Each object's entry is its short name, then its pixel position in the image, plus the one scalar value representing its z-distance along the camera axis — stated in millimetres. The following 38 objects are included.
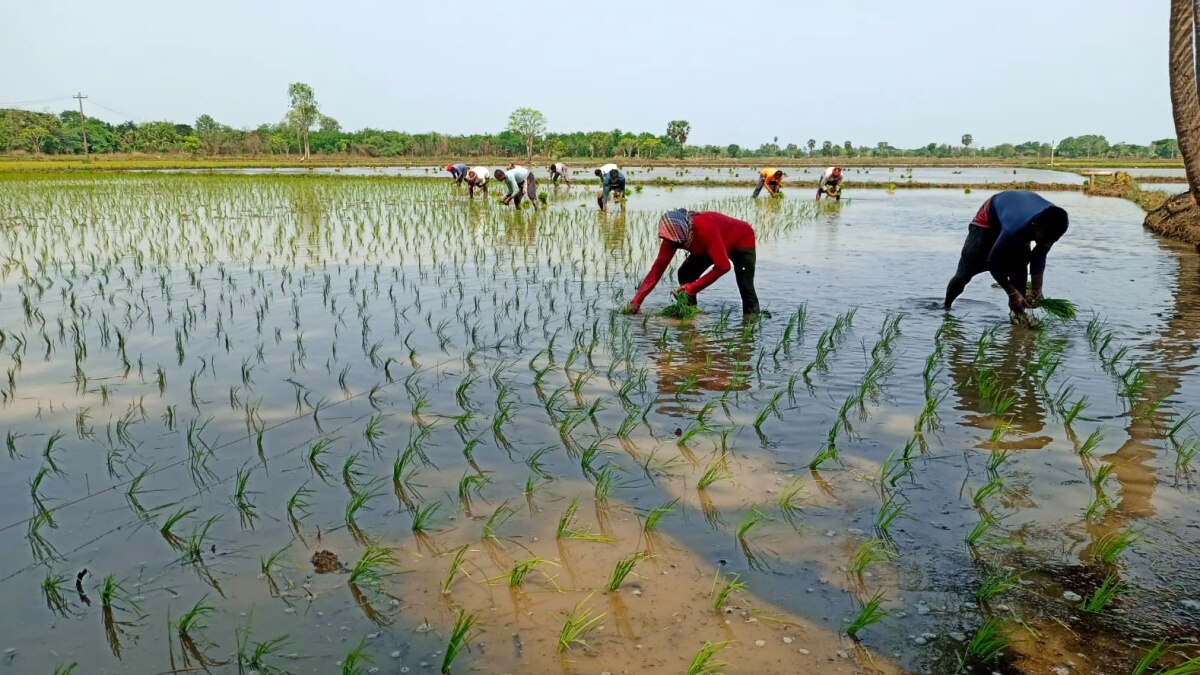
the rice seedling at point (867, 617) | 2238
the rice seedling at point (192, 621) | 2240
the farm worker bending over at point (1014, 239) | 5703
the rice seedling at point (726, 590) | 2408
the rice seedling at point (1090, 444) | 3592
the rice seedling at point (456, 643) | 2086
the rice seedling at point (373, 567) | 2527
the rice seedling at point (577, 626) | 2227
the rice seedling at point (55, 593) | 2395
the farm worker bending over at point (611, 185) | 16216
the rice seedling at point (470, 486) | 3184
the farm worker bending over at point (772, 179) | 20781
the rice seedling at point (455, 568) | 2524
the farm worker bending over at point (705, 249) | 6117
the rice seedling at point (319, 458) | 3418
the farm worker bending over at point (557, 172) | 22625
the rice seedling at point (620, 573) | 2496
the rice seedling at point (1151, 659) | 1918
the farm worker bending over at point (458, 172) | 21734
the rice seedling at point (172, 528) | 2783
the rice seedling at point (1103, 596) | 2336
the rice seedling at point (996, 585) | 2416
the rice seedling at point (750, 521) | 2834
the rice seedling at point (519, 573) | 2523
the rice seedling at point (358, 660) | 2010
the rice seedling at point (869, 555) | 2619
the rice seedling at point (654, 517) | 2904
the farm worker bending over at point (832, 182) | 20292
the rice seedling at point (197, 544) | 2685
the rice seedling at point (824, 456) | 3467
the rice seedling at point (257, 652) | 2115
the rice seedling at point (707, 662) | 2049
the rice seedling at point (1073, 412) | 3906
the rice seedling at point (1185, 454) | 3445
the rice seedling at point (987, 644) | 2139
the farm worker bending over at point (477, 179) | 19281
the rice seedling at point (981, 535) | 2764
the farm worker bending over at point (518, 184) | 16453
